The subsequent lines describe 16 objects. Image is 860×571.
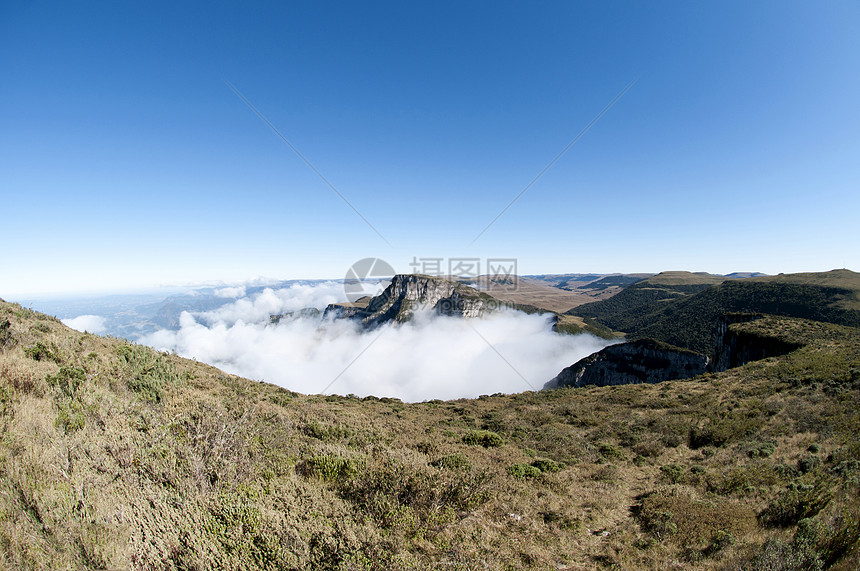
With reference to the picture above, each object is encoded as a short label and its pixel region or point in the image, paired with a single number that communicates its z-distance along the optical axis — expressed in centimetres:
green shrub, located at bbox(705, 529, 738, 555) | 705
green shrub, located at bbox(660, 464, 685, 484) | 1248
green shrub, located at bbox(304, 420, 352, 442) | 1154
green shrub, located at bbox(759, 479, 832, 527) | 748
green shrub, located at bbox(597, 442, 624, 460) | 1548
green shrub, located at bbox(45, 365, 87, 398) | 878
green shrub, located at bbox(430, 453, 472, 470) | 1001
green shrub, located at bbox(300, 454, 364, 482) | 791
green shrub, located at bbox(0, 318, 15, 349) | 1158
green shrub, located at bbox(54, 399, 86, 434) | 705
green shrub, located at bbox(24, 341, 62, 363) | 1113
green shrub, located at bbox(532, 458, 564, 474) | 1286
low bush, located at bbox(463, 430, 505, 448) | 1617
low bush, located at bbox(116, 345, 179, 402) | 1124
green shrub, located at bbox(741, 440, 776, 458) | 1314
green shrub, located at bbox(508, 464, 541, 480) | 1146
